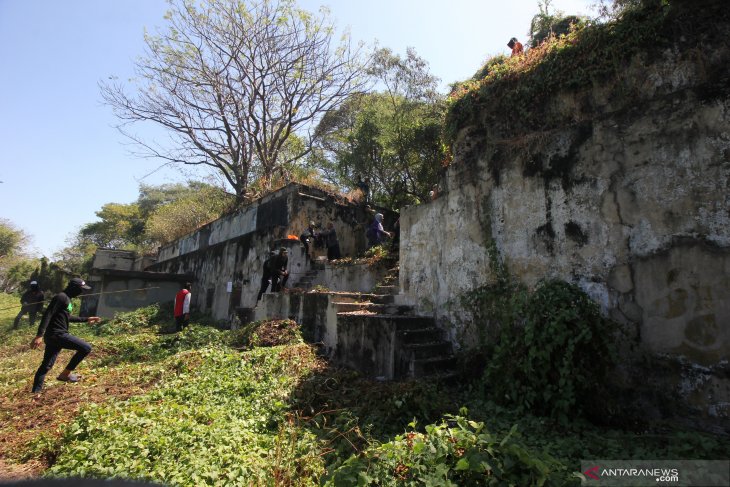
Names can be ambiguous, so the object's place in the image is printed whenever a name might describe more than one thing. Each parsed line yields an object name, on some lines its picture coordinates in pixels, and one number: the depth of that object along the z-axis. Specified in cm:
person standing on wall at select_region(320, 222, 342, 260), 1191
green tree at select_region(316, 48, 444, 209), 1318
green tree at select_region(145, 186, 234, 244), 2062
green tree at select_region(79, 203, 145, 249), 3300
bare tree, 1606
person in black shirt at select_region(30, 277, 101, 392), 597
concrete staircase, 571
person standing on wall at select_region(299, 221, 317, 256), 1173
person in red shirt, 1127
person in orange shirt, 714
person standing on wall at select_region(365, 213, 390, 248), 1127
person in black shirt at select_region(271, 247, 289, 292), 1076
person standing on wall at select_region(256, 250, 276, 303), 1084
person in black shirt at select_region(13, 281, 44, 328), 1362
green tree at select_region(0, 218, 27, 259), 3556
